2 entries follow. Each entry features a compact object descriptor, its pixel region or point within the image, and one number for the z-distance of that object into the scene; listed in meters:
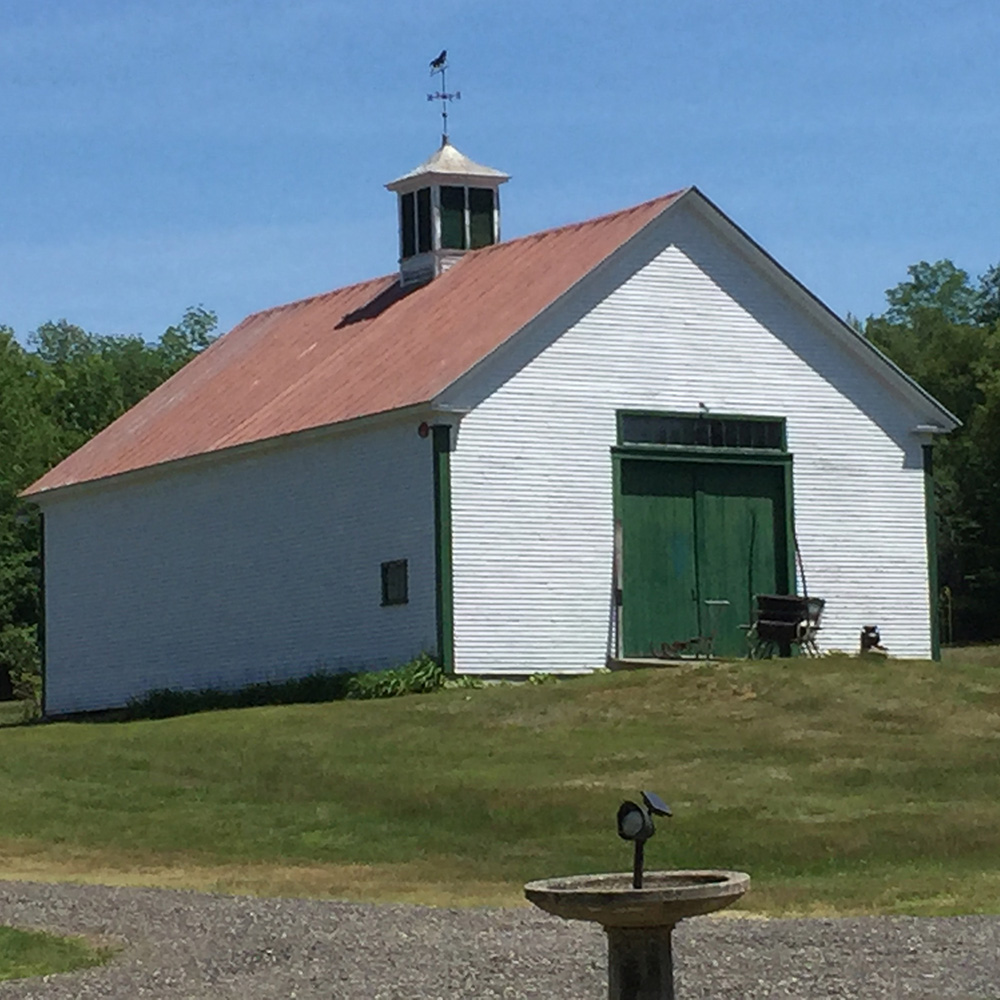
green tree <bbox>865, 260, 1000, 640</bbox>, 67.06
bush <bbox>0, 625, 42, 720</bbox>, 62.28
